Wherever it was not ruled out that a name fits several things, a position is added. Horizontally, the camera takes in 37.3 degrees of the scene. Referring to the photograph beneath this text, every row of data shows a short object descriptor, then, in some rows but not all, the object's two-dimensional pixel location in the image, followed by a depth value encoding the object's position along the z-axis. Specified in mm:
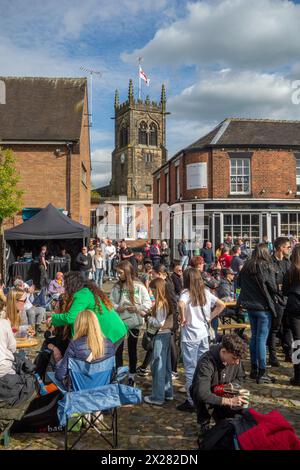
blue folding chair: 4285
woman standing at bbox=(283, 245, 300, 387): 6297
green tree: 18062
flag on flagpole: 52328
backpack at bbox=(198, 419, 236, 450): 3223
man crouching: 4090
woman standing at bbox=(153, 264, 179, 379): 5996
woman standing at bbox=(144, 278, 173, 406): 5781
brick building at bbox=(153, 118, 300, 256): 23922
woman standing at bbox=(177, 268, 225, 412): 5512
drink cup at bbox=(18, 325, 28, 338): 6926
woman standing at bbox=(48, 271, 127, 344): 5246
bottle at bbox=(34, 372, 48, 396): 5227
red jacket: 2986
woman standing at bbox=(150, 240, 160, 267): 19412
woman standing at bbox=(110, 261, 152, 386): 6387
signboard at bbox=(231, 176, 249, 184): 24156
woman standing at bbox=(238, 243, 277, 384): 6469
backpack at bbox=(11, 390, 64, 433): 4945
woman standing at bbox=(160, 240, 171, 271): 19438
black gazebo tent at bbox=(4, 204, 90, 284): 15985
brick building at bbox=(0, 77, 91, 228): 22094
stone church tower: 73250
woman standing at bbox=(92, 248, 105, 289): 17438
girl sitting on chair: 4809
